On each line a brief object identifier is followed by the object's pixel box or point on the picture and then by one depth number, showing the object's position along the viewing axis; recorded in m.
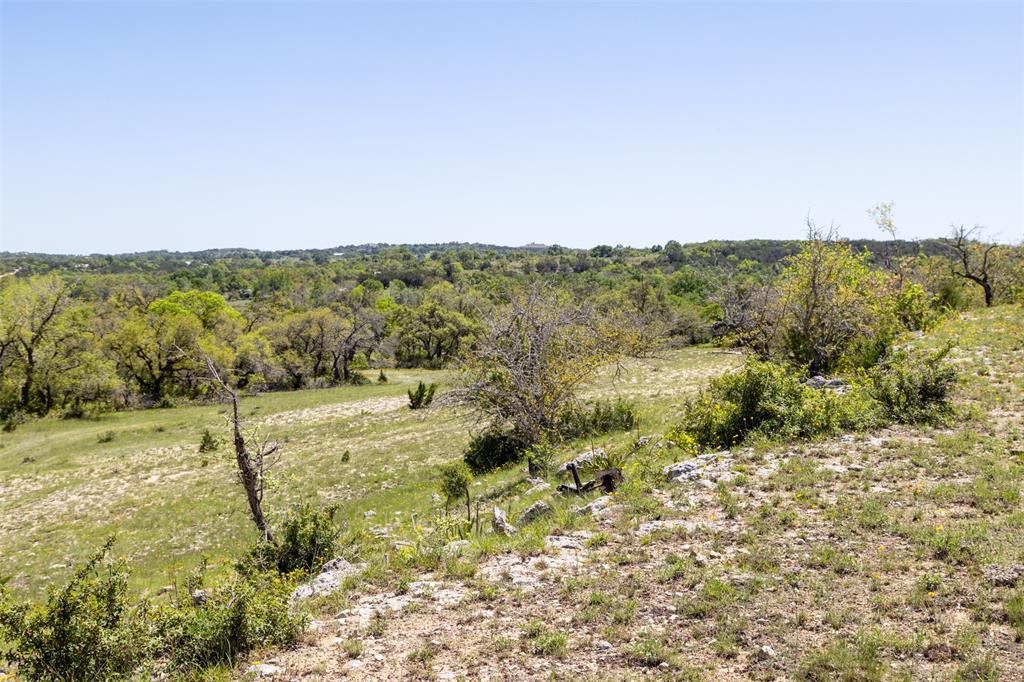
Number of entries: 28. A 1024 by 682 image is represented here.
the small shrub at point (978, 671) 5.87
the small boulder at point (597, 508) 11.35
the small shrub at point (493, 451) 21.73
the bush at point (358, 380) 59.72
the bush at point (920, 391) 13.61
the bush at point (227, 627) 7.50
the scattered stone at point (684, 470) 12.48
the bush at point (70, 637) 6.98
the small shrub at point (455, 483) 16.34
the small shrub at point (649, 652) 6.72
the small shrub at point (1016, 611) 6.46
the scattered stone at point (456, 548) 10.27
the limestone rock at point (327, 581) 9.33
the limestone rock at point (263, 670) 7.02
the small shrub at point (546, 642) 7.06
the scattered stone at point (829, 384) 16.97
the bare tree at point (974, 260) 37.06
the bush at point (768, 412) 13.93
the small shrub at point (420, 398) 38.66
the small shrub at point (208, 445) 32.16
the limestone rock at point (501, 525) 11.29
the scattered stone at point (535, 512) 11.93
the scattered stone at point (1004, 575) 7.33
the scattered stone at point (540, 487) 15.16
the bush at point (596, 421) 21.78
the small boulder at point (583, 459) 15.30
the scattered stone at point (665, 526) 10.06
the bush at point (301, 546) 11.41
